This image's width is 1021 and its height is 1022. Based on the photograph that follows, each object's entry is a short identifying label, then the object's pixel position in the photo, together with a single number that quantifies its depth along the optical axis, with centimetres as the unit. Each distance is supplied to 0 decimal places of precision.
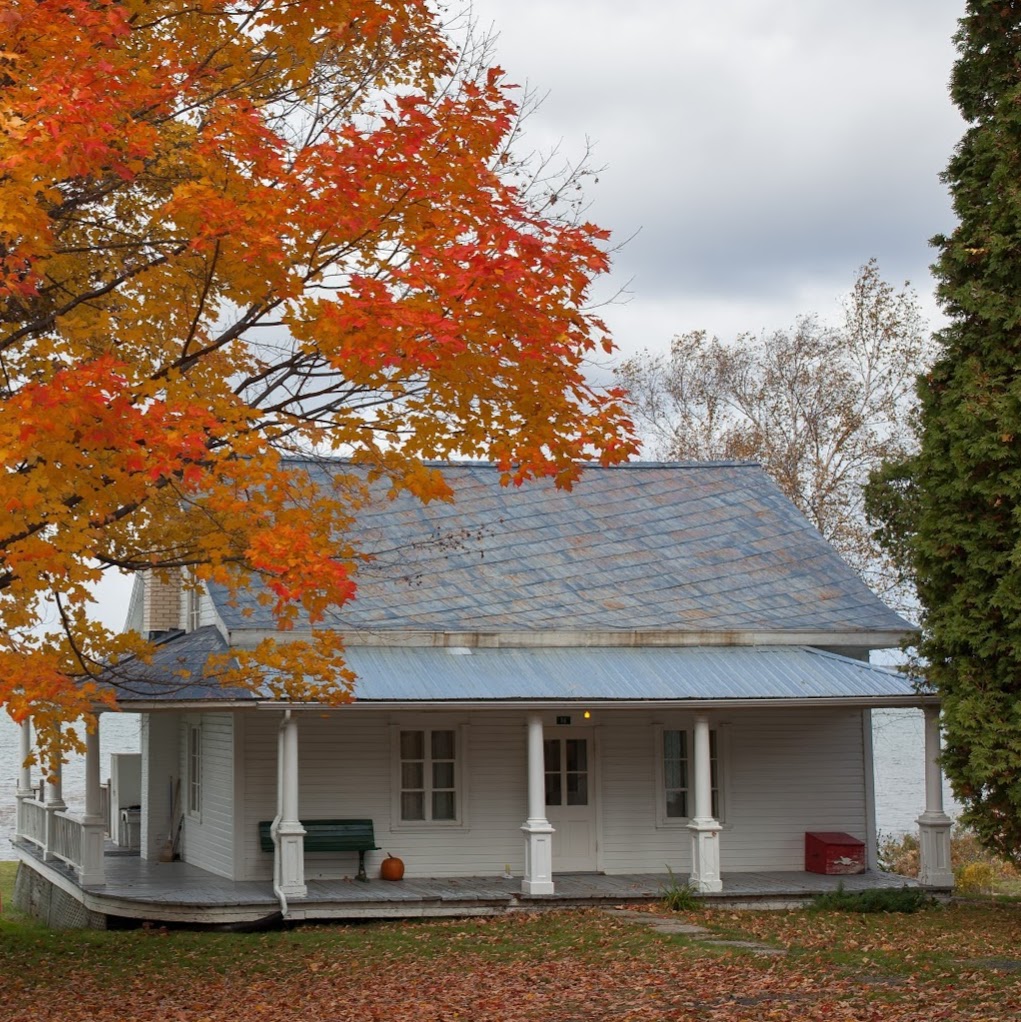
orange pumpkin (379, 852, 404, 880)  1875
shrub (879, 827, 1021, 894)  2283
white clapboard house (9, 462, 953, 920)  1836
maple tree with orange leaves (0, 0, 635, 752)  948
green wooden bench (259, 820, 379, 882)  1836
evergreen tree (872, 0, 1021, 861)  1598
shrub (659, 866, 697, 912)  1781
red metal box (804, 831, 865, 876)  1984
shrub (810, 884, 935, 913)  1759
